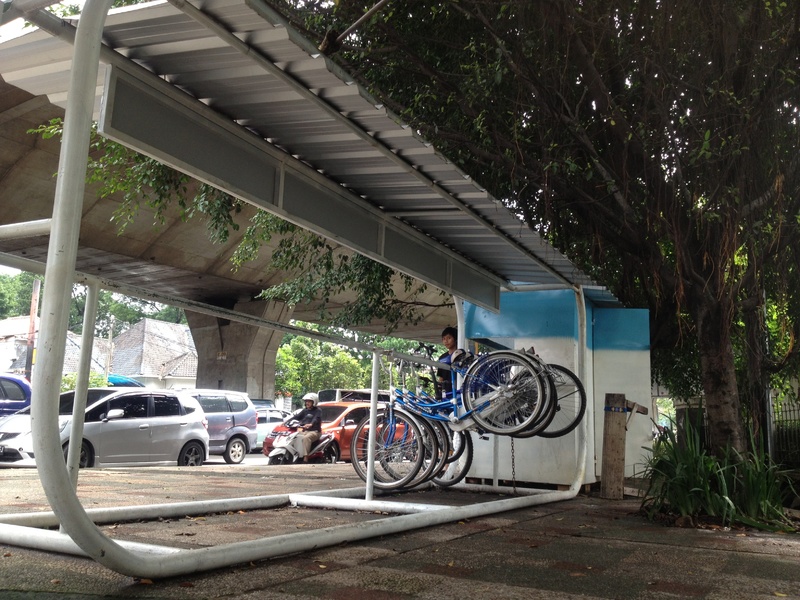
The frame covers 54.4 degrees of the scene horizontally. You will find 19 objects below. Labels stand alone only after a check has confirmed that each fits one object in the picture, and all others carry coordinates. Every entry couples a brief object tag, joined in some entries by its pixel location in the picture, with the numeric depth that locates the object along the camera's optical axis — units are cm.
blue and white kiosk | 966
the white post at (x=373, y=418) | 658
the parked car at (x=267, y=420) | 2450
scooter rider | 1703
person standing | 848
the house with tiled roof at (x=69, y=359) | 5043
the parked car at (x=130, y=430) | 1341
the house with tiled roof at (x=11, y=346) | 5019
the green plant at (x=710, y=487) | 707
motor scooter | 1711
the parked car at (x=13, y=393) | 1628
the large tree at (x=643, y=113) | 851
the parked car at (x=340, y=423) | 1877
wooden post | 891
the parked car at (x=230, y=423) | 1928
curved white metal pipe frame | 325
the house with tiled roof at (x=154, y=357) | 6088
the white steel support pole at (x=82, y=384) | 402
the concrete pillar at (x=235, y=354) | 2966
